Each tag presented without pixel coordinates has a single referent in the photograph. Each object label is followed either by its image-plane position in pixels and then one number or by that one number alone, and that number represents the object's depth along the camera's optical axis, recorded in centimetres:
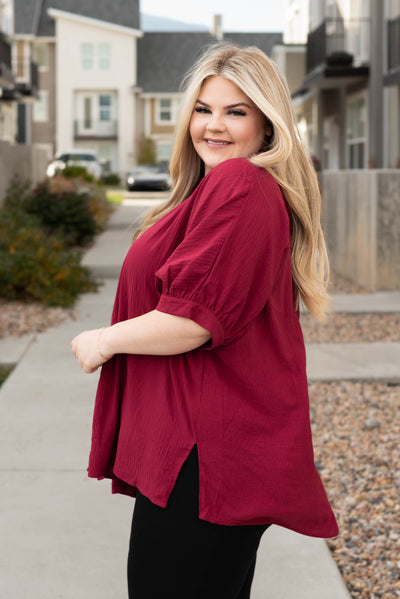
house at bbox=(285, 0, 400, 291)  987
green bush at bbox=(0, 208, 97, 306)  859
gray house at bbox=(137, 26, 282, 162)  4688
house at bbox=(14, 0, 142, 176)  4556
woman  182
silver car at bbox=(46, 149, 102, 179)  3628
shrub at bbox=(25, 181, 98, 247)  1349
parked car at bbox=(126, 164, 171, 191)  3578
